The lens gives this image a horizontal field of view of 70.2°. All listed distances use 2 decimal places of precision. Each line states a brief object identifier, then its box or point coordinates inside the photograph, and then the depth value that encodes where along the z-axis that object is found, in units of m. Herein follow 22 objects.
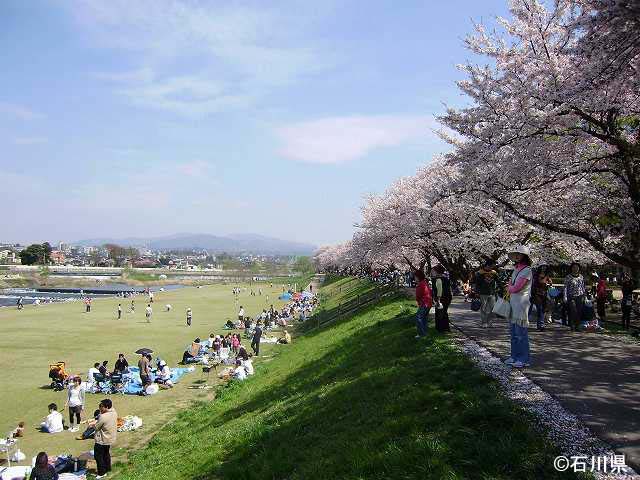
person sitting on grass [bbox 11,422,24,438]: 13.37
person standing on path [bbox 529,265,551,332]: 12.91
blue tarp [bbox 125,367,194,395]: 18.11
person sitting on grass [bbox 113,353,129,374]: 19.20
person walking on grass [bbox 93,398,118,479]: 10.20
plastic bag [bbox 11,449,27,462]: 11.80
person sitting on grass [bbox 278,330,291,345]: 28.78
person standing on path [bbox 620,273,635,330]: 13.09
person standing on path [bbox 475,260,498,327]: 13.15
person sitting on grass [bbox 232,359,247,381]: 18.85
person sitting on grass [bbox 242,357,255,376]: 19.75
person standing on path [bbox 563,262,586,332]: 12.74
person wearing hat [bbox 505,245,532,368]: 7.70
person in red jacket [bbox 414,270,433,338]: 11.70
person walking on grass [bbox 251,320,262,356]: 25.78
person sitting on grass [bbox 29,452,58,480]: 9.41
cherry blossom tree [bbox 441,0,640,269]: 7.06
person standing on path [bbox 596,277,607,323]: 14.83
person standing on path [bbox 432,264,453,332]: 11.66
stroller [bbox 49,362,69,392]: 18.55
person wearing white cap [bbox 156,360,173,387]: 19.02
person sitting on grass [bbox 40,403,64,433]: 13.80
